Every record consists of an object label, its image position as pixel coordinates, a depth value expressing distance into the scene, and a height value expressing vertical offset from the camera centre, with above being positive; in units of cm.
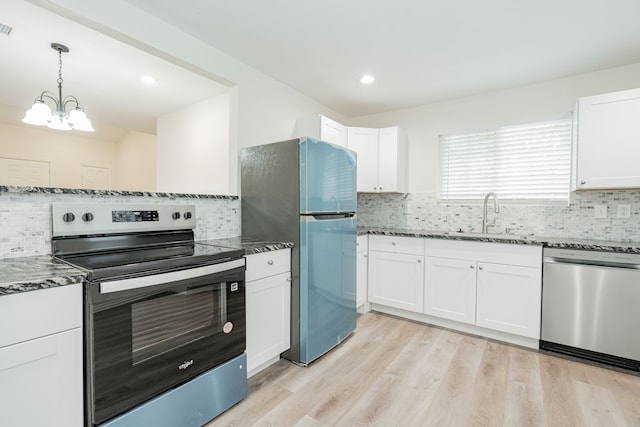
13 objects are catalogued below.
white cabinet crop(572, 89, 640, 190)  224 +52
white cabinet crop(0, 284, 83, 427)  101 -55
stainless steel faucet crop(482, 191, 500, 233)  307 -3
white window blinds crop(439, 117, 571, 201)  287 +47
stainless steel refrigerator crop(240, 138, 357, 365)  213 -11
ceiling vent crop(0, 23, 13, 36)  213 +125
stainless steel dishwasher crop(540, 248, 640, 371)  212 -72
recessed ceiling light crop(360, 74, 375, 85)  282 +122
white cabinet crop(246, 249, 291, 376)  192 -68
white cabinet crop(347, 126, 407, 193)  343 +58
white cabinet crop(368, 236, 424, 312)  297 -67
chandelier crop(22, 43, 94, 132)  256 +77
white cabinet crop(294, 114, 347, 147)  303 +80
